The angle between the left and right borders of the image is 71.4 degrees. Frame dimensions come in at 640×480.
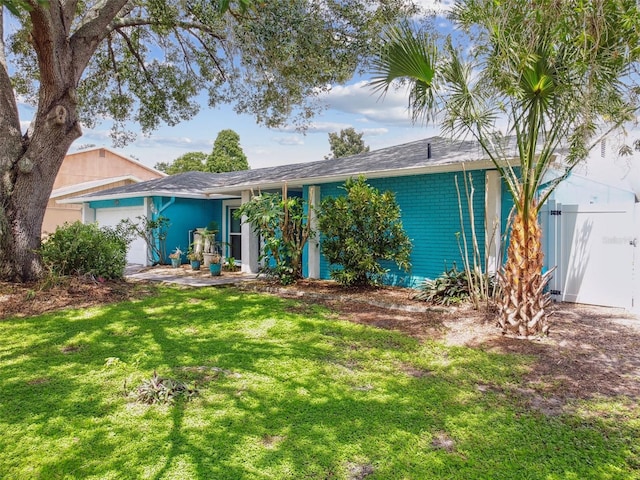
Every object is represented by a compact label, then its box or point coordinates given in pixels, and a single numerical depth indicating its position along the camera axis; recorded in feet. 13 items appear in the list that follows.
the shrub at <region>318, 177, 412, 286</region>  31.24
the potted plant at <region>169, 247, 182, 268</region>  49.47
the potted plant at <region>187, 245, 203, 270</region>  47.70
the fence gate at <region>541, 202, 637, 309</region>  26.04
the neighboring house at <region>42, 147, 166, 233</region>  83.83
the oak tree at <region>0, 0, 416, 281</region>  30.53
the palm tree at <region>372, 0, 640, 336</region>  15.66
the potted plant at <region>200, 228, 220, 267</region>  47.78
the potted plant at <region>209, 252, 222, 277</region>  42.55
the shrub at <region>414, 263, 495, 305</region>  27.02
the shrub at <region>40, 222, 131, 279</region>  32.71
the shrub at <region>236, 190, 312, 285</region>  35.19
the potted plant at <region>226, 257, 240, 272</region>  44.19
